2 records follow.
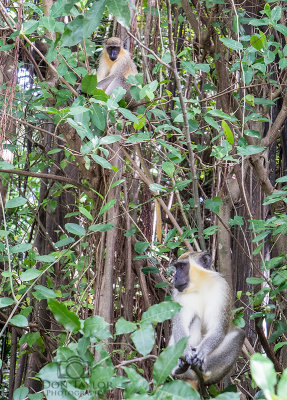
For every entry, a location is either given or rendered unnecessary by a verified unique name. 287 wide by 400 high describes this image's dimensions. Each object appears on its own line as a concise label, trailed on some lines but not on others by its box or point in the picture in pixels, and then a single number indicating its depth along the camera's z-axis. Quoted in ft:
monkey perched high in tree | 20.54
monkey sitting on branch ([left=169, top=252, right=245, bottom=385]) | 13.15
